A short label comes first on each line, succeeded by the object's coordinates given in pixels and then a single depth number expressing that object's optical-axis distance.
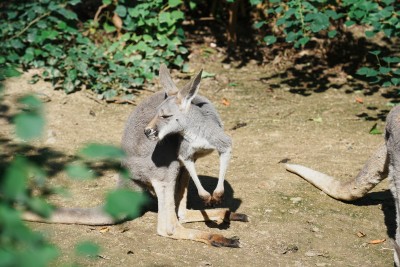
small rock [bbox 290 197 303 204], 9.37
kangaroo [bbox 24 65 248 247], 8.04
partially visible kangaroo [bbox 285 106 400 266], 7.65
